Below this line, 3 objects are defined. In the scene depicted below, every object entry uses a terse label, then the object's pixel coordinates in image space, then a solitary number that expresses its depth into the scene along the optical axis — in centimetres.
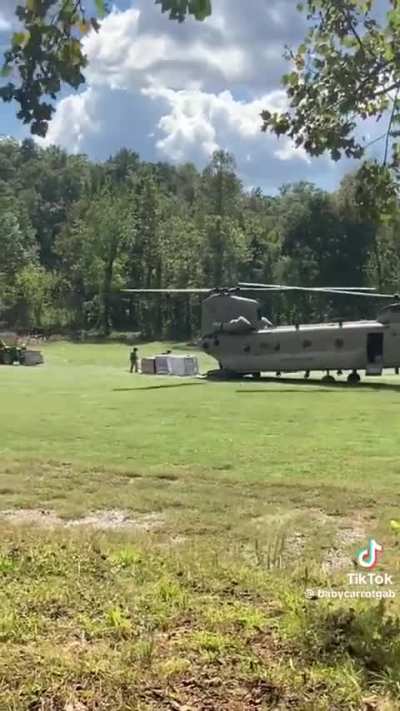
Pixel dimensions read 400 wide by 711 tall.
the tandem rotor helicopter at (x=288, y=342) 2578
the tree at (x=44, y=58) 356
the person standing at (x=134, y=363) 3709
